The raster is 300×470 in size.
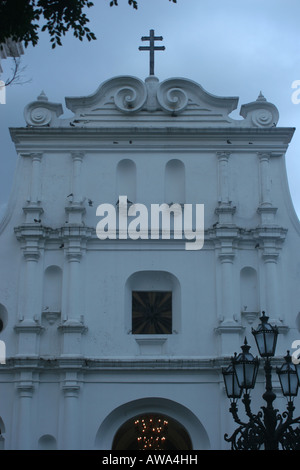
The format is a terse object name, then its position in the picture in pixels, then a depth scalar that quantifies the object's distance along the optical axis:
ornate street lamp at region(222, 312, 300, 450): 11.59
